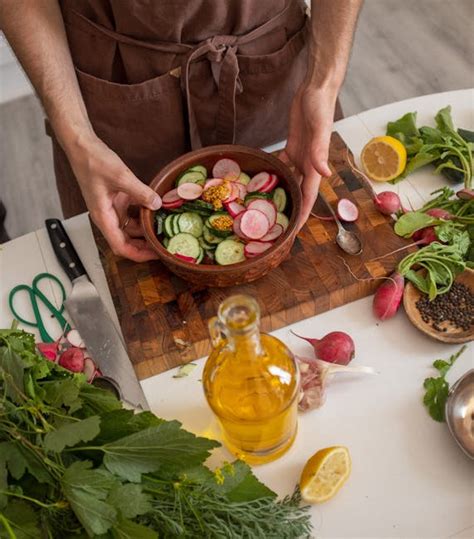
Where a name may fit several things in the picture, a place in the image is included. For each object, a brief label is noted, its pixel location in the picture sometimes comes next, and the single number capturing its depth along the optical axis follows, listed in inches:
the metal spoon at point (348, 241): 56.2
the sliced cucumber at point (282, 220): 54.8
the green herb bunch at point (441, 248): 53.4
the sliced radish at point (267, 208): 54.5
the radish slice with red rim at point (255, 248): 53.5
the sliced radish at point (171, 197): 56.3
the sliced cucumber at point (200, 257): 54.5
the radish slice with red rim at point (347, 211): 57.7
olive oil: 42.8
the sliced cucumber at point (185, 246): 54.1
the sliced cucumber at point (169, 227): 55.4
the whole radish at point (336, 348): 50.5
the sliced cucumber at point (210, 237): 55.9
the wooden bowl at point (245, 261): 51.1
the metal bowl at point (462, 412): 46.2
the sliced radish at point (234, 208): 55.8
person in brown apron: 55.6
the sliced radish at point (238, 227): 54.4
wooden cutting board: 53.0
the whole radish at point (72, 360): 51.9
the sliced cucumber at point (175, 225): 55.6
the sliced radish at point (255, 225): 54.0
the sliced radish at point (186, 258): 52.7
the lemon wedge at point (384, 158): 60.7
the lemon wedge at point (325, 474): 45.3
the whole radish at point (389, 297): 52.7
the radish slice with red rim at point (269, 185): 56.0
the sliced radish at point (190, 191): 56.1
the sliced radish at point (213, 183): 56.7
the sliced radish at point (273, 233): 54.0
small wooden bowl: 51.0
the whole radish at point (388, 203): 57.6
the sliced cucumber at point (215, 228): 55.4
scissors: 55.5
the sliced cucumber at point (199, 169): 57.5
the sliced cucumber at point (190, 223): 56.0
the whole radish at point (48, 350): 53.2
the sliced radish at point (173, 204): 56.0
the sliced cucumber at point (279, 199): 55.7
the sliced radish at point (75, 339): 54.1
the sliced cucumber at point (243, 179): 57.9
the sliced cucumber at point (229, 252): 54.0
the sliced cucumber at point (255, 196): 55.5
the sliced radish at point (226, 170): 58.1
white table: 45.2
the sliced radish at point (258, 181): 56.3
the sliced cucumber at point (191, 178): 57.4
